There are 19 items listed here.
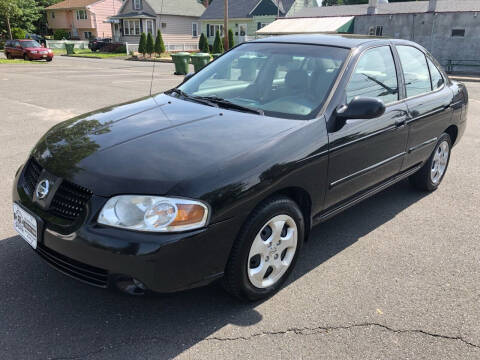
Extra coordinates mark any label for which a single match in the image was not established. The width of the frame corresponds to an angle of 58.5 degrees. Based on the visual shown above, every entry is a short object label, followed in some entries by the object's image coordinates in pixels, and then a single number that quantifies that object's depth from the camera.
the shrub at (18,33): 46.31
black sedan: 2.38
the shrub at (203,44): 36.67
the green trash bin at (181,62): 20.67
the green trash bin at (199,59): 19.34
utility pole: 30.78
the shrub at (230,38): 34.82
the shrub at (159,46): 35.12
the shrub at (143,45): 34.58
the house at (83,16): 56.72
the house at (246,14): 44.38
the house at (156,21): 47.76
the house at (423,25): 27.98
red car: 29.28
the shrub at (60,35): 58.06
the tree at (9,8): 36.71
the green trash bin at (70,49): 41.03
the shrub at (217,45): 33.50
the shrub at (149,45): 34.66
